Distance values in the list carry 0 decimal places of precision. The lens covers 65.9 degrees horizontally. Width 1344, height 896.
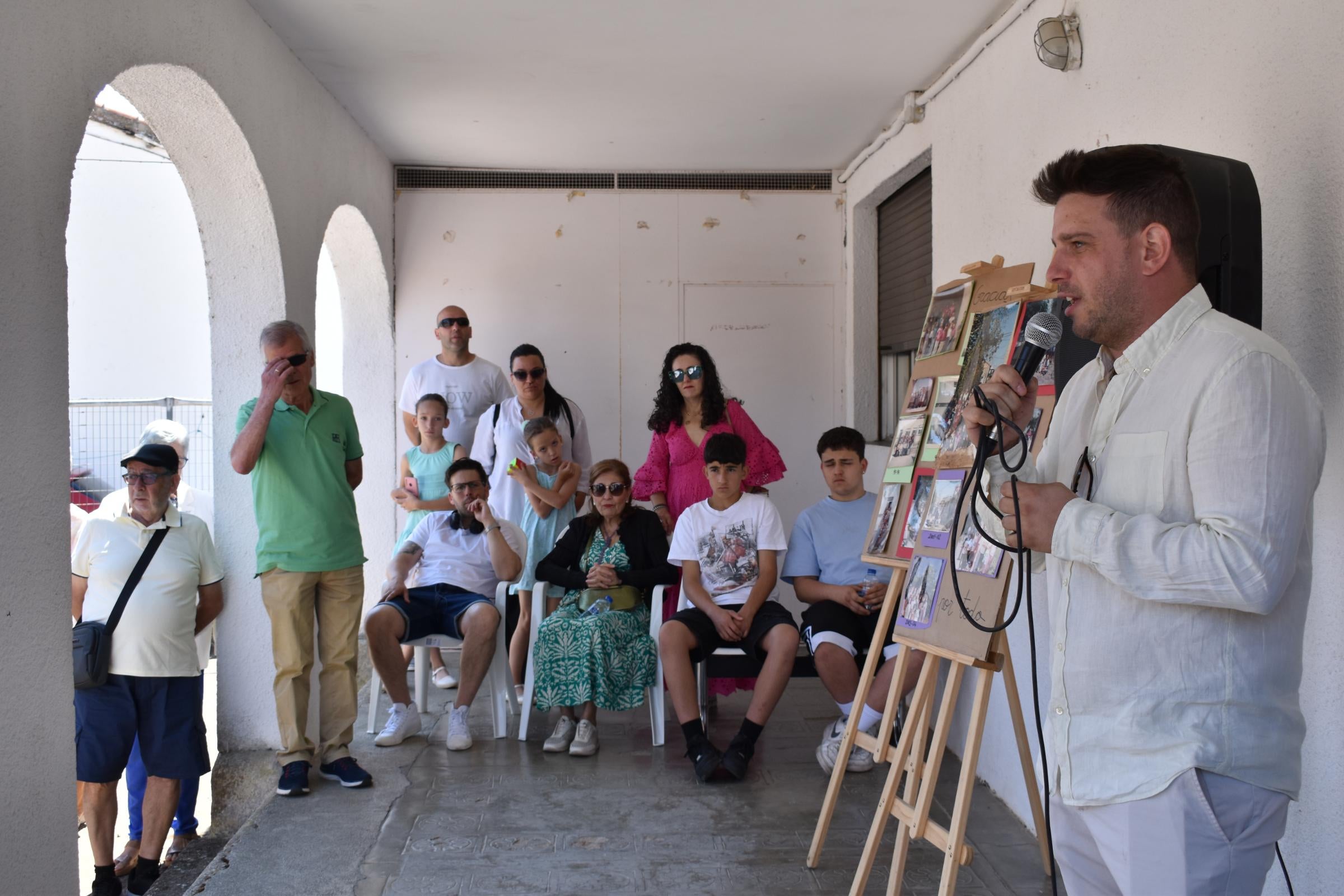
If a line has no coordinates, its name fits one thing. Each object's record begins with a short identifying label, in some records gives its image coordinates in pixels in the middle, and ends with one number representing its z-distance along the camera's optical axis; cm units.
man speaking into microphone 138
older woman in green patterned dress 416
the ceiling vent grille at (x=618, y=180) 661
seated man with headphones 429
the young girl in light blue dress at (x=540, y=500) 475
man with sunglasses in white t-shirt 553
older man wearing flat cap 333
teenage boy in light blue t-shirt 393
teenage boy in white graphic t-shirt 399
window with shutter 527
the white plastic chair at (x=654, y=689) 427
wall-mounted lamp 313
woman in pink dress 473
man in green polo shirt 365
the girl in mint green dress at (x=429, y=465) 502
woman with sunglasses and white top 492
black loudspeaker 199
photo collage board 240
